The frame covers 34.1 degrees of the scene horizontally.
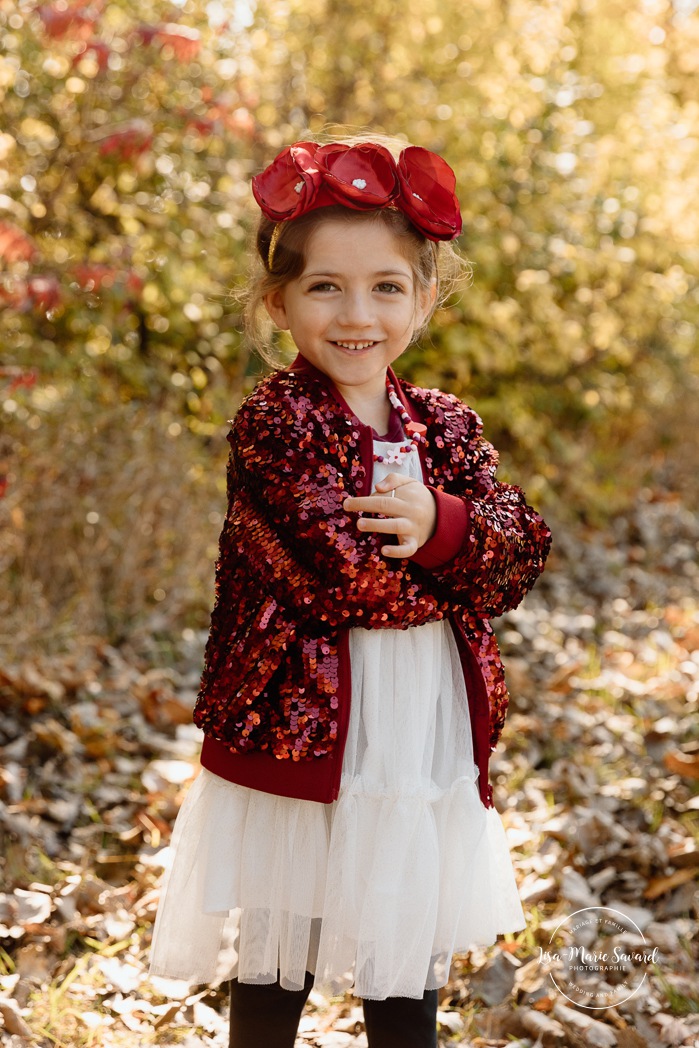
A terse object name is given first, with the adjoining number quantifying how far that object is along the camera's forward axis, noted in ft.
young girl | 5.99
